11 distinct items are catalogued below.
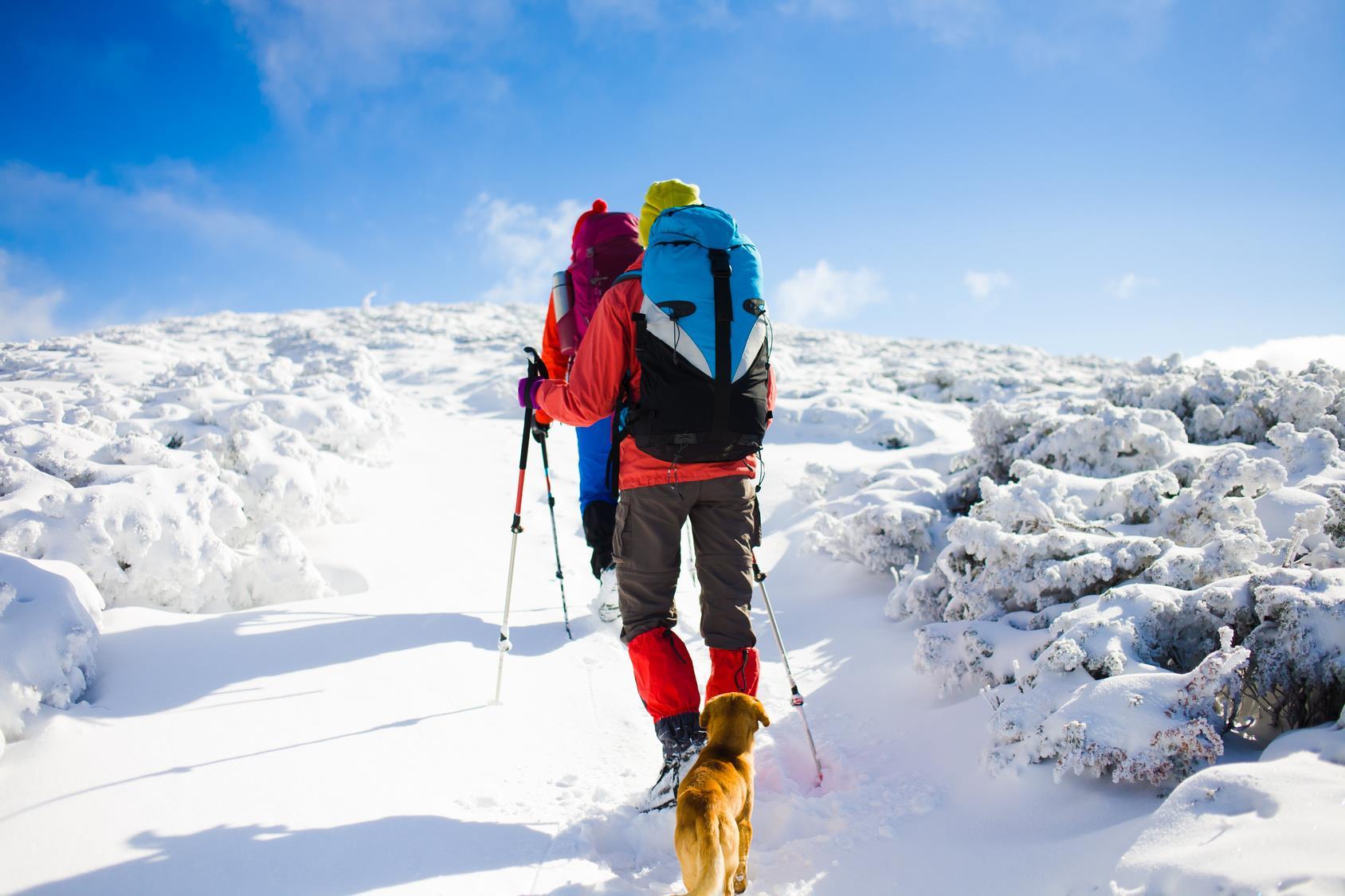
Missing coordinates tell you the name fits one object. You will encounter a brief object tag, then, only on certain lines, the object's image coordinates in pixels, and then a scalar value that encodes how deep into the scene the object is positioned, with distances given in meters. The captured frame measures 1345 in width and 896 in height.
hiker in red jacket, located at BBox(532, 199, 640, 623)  3.69
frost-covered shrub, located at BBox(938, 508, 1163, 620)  3.24
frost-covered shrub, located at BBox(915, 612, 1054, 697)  2.99
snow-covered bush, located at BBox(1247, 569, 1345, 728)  2.14
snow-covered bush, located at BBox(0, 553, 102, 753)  2.39
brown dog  1.71
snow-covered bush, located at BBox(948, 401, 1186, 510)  5.40
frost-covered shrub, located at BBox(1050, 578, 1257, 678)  2.53
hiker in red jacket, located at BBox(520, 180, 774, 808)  2.45
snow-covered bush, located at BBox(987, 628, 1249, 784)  2.07
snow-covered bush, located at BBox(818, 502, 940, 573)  4.77
